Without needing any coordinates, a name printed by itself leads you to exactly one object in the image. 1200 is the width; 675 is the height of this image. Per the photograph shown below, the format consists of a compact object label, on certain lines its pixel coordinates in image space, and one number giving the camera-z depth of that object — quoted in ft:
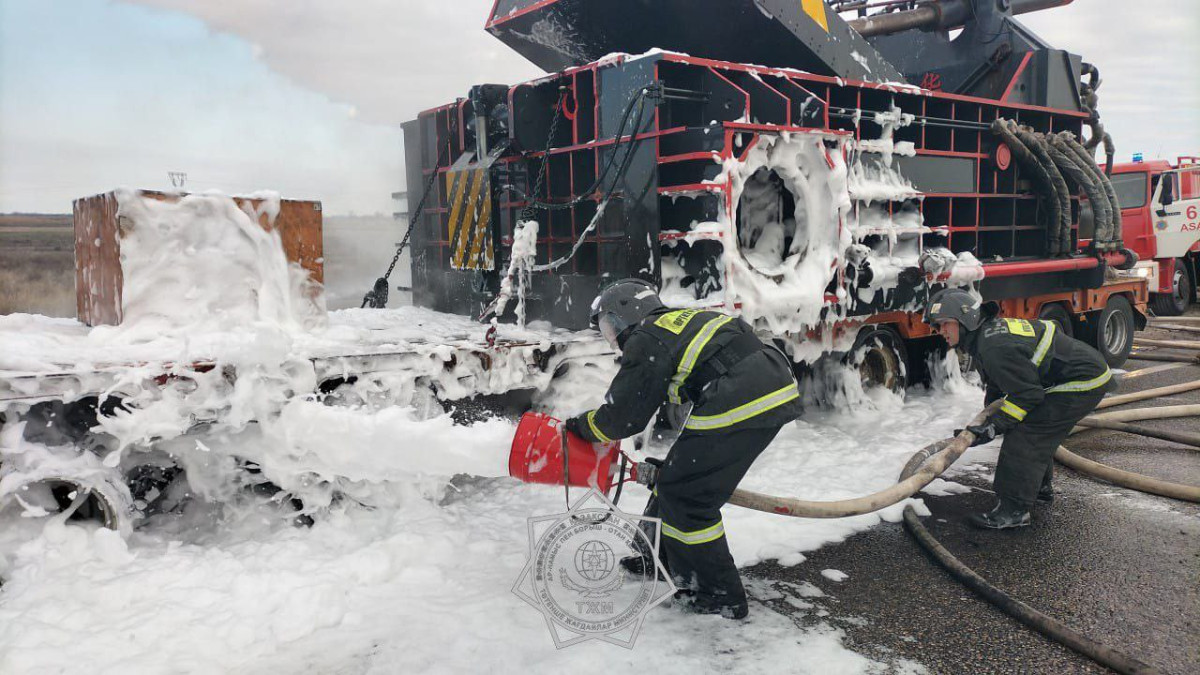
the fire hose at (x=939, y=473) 9.68
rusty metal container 13.08
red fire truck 42.91
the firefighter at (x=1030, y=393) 14.10
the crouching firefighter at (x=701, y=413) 10.43
